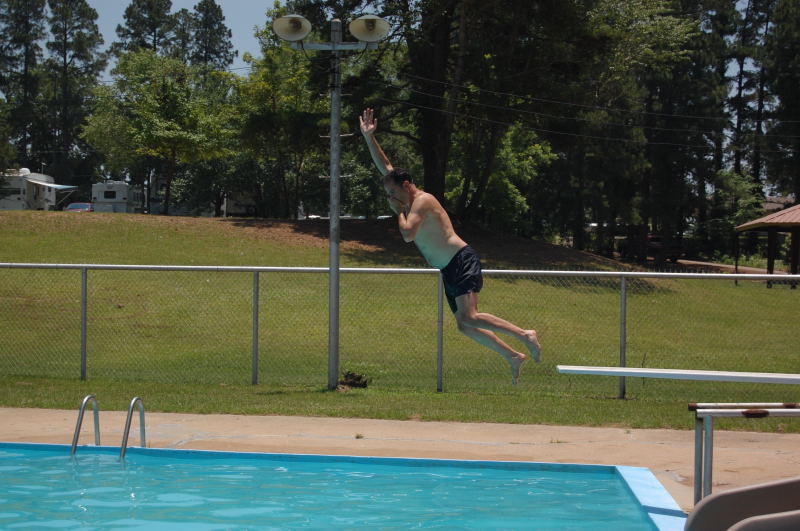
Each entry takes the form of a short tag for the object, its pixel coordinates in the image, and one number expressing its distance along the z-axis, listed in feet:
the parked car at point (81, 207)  180.36
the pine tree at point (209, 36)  246.06
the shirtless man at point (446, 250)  21.80
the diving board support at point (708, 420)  15.52
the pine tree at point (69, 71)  227.40
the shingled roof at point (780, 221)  89.92
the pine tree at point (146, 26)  237.25
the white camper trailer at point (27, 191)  169.58
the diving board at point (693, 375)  16.01
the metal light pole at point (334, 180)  36.45
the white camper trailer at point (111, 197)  188.96
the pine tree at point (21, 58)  222.69
